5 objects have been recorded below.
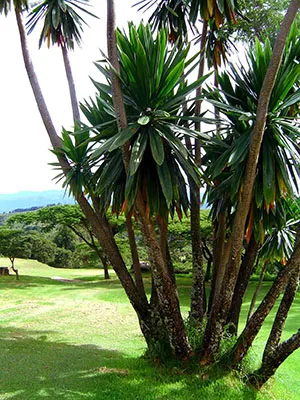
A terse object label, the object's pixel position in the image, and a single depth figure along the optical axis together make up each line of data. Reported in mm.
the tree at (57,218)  26328
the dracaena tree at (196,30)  7762
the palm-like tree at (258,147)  6238
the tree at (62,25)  9008
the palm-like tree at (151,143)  6094
